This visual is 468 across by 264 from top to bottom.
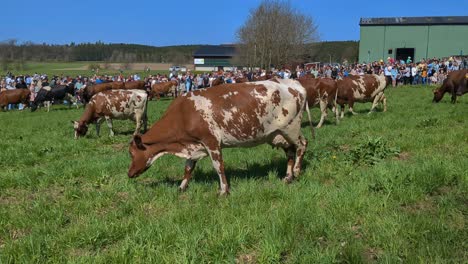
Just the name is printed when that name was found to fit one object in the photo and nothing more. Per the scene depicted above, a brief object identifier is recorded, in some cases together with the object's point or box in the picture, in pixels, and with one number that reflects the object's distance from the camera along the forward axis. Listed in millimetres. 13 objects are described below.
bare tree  66688
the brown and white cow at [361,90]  17531
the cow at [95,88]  31247
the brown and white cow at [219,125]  7094
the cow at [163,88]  37969
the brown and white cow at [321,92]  15682
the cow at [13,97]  30859
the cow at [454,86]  19469
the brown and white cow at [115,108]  15820
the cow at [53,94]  29625
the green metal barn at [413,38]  63688
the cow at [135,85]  35250
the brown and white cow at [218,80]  35822
